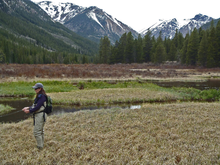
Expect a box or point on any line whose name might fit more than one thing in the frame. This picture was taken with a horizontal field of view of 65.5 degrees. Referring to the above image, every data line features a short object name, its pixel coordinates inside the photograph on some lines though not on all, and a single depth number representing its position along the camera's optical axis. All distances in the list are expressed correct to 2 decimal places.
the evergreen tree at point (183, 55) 59.19
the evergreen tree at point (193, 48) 56.31
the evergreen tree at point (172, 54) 71.12
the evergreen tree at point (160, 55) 60.06
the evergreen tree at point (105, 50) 75.47
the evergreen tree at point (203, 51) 51.44
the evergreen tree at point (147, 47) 74.69
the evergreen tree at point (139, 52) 72.38
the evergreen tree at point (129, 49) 71.94
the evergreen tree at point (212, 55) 49.09
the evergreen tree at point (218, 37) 49.53
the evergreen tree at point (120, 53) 74.13
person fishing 5.91
